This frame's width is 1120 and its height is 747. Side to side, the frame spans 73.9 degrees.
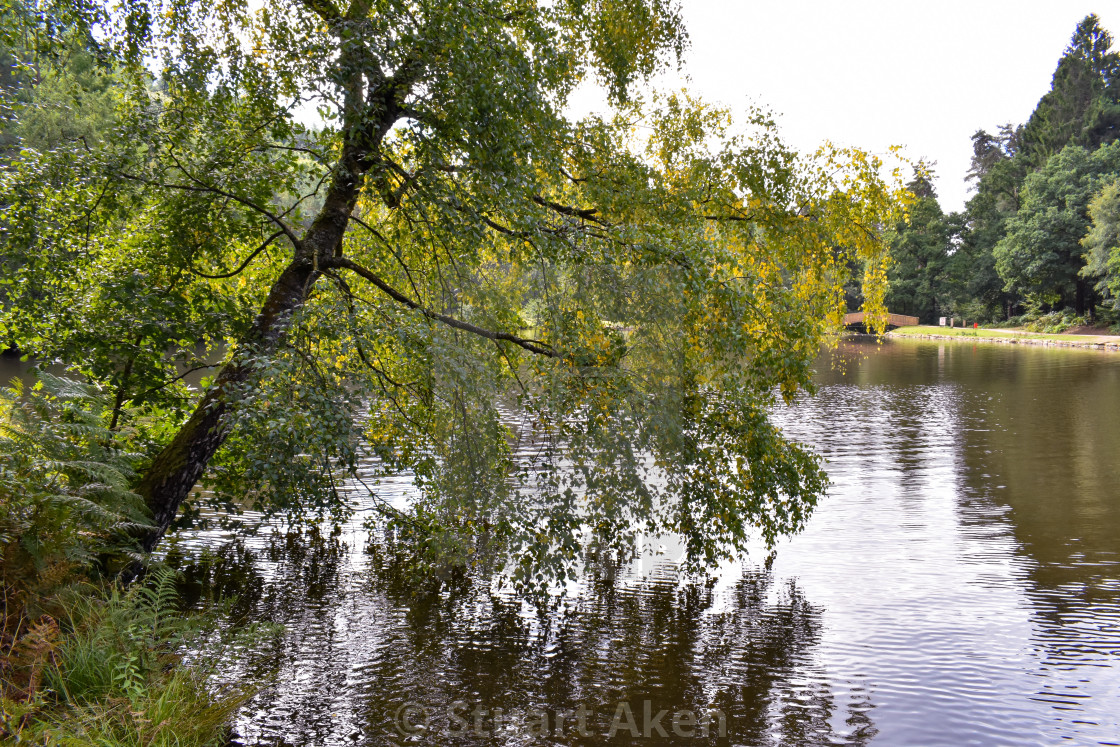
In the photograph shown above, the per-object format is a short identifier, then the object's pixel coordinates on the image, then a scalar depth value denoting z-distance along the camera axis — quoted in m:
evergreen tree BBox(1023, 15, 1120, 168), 64.06
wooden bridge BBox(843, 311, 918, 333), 71.06
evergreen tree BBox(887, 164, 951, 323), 68.88
